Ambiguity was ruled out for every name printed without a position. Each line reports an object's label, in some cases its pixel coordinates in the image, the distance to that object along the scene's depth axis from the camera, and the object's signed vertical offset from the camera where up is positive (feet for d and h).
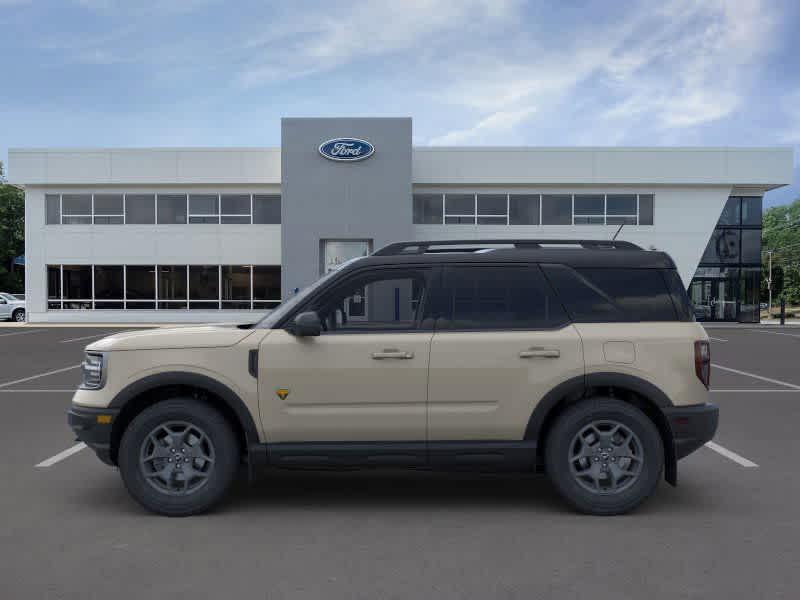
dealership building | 105.29 +10.90
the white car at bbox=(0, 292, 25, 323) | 113.09 -4.17
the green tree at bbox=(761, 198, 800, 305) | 279.90 +15.84
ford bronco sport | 16.14 -2.57
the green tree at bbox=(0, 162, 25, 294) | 214.07 +14.64
